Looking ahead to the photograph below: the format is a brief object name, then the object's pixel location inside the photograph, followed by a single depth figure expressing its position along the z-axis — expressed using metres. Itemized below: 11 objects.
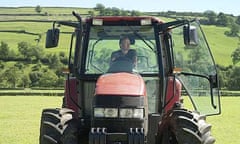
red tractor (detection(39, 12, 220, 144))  6.23
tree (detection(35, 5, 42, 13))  102.52
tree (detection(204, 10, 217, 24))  78.67
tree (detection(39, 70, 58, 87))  70.33
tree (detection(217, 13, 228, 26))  87.19
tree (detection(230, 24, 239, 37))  70.05
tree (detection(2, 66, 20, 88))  71.49
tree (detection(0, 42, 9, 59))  74.75
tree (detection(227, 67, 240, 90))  70.69
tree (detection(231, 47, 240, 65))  79.69
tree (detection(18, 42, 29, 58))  71.75
